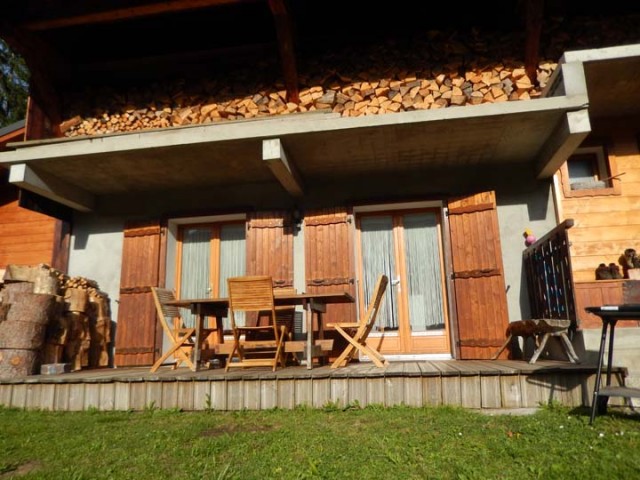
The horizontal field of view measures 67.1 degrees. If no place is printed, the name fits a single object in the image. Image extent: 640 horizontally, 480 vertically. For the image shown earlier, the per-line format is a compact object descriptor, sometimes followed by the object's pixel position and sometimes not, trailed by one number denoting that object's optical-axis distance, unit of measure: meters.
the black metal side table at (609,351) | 2.82
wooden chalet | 5.03
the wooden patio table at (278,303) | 4.47
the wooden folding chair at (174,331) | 4.62
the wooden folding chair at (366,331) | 4.34
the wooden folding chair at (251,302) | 4.27
